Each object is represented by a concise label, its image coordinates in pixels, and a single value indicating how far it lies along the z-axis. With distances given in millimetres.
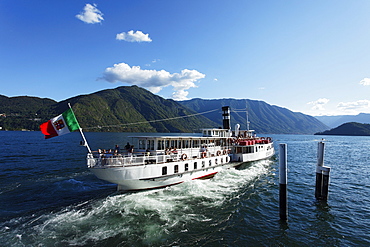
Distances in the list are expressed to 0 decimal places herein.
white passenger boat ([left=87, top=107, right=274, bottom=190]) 18016
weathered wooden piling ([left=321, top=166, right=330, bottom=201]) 18970
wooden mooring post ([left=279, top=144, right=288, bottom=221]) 15799
